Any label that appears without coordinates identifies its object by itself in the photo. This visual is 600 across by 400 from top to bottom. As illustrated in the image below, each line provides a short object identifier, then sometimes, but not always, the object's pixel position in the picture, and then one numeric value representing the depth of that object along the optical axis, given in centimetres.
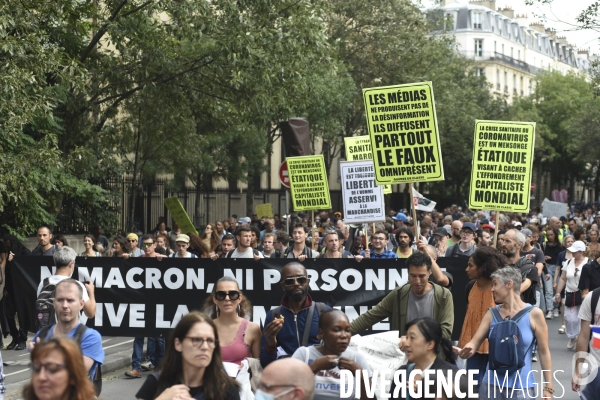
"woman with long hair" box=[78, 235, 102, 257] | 1350
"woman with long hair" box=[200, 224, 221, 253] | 1751
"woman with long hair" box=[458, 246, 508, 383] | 771
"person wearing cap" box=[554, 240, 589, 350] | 1434
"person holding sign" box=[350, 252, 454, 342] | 744
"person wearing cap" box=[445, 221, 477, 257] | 1236
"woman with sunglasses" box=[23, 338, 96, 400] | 412
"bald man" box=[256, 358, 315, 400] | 393
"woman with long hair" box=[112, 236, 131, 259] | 1355
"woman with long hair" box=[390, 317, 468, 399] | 558
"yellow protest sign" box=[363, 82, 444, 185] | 1097
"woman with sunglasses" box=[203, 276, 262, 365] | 646
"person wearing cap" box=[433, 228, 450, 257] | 1414
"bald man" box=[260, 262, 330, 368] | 681
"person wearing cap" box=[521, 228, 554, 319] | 1259
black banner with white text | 1071
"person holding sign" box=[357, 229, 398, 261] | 1177
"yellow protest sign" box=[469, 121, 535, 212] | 1254
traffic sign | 2133
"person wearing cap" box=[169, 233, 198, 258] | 1216
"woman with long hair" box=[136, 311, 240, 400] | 483
